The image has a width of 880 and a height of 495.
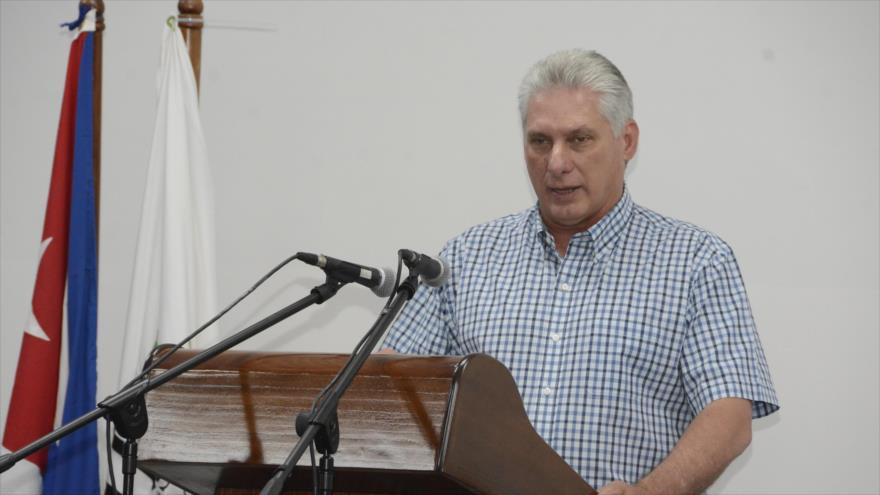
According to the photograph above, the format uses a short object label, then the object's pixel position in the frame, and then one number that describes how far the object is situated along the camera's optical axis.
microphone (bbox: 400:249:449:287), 2.87
